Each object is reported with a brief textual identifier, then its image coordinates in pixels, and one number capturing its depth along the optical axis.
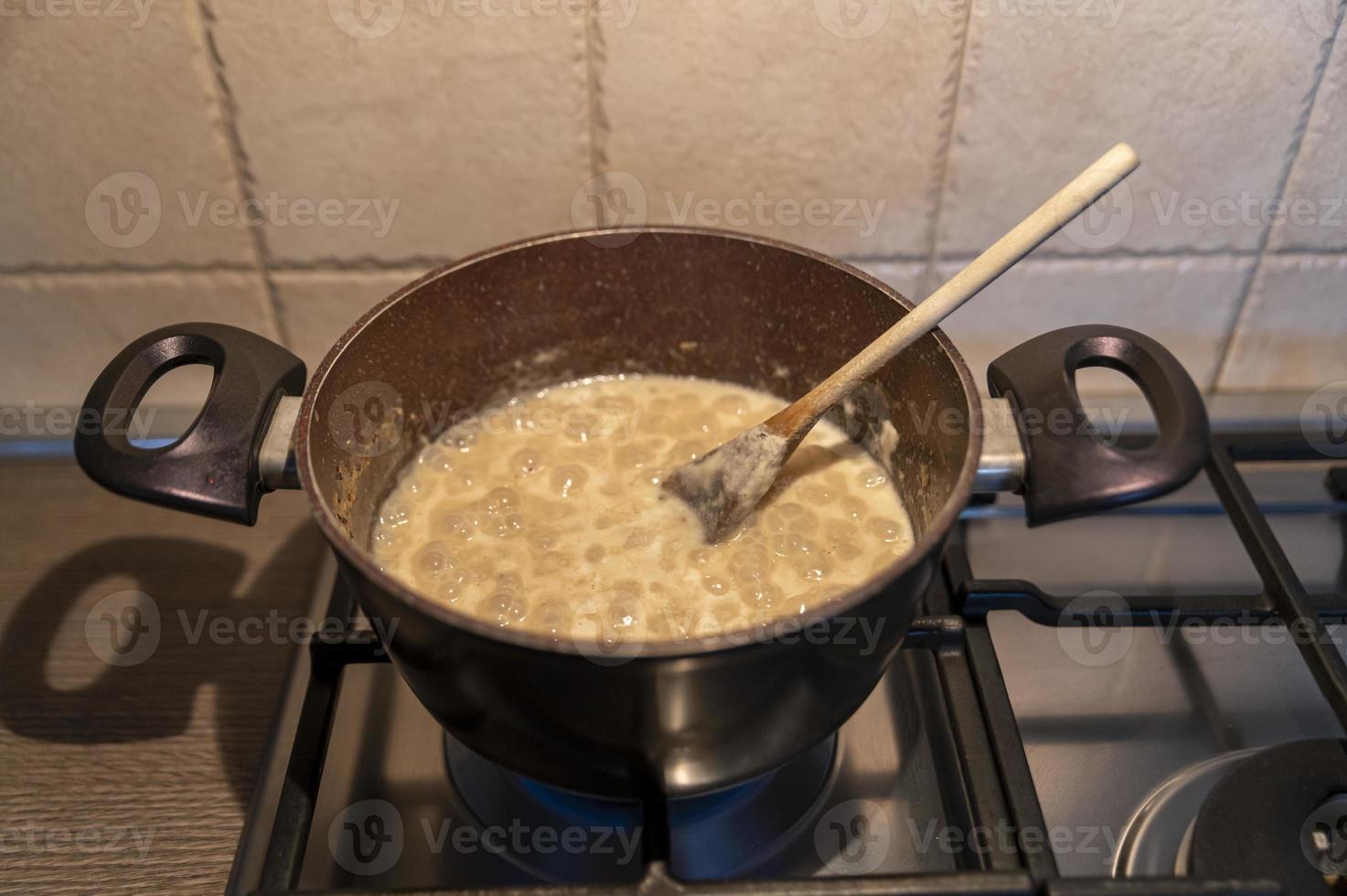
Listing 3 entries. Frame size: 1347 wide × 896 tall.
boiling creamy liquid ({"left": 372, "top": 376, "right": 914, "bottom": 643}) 0.73
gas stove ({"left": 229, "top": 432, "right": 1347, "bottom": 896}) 0.62
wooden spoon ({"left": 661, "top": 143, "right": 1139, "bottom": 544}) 0.63
